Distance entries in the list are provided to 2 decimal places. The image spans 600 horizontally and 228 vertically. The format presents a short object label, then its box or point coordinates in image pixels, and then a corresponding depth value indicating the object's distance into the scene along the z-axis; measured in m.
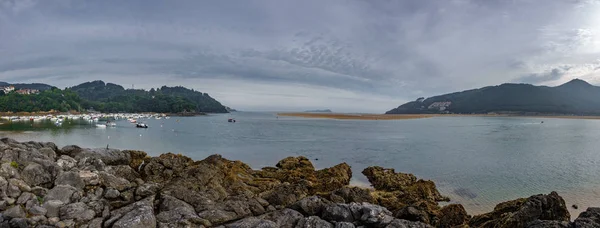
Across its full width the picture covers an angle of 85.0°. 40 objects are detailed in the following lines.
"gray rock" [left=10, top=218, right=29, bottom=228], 9.23
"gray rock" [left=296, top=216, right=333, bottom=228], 10.38
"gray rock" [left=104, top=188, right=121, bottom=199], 11.70
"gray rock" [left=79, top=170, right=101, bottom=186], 12.20
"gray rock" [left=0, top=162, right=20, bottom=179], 11.34
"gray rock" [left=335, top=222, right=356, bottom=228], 10.20
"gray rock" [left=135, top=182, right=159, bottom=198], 12.27
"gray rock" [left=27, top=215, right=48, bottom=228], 9.49
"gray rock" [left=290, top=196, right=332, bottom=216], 11.62
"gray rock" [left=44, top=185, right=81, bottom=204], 10.89
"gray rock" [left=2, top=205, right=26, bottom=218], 9.55
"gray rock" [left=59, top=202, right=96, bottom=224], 10.05
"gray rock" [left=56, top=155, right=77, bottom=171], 13.88
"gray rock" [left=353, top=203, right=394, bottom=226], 10.58
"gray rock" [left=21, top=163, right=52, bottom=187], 11.91
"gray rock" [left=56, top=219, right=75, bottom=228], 9.56
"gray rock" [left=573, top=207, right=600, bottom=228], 8.63
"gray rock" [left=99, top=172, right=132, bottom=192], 12.47
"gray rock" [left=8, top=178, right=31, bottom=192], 11.00
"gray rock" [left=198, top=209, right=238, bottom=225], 10.82
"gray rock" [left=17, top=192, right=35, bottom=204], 10.43
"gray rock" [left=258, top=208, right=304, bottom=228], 10.66
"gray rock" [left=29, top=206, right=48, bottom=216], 9.98
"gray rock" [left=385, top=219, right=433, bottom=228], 10.17
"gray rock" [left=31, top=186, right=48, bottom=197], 11.09
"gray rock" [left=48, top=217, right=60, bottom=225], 9.68
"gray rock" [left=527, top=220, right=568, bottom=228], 8.62
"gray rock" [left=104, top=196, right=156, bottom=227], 9.73
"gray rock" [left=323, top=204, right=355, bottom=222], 10.90
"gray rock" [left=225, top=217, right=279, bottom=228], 10.05
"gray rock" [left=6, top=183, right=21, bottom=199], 10.62
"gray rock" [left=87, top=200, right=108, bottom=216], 10.66
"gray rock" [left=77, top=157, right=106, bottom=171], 14.23
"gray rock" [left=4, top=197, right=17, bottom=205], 10.24
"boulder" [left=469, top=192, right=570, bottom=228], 10.30
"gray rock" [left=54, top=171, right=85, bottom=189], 11.93
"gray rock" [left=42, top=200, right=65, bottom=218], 10.12
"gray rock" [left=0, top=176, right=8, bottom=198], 10.44
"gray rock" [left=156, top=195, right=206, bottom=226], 10.41
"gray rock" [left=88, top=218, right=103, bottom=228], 9.86
